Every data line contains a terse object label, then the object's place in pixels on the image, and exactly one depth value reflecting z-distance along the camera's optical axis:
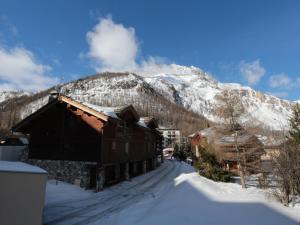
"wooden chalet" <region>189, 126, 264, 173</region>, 25.66
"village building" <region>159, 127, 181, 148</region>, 141.80
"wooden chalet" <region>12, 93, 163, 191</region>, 25.17
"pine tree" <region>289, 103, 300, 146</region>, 29.08
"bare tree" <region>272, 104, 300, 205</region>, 19.28
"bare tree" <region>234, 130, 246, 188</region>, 25.56
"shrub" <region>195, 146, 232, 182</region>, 29.55
